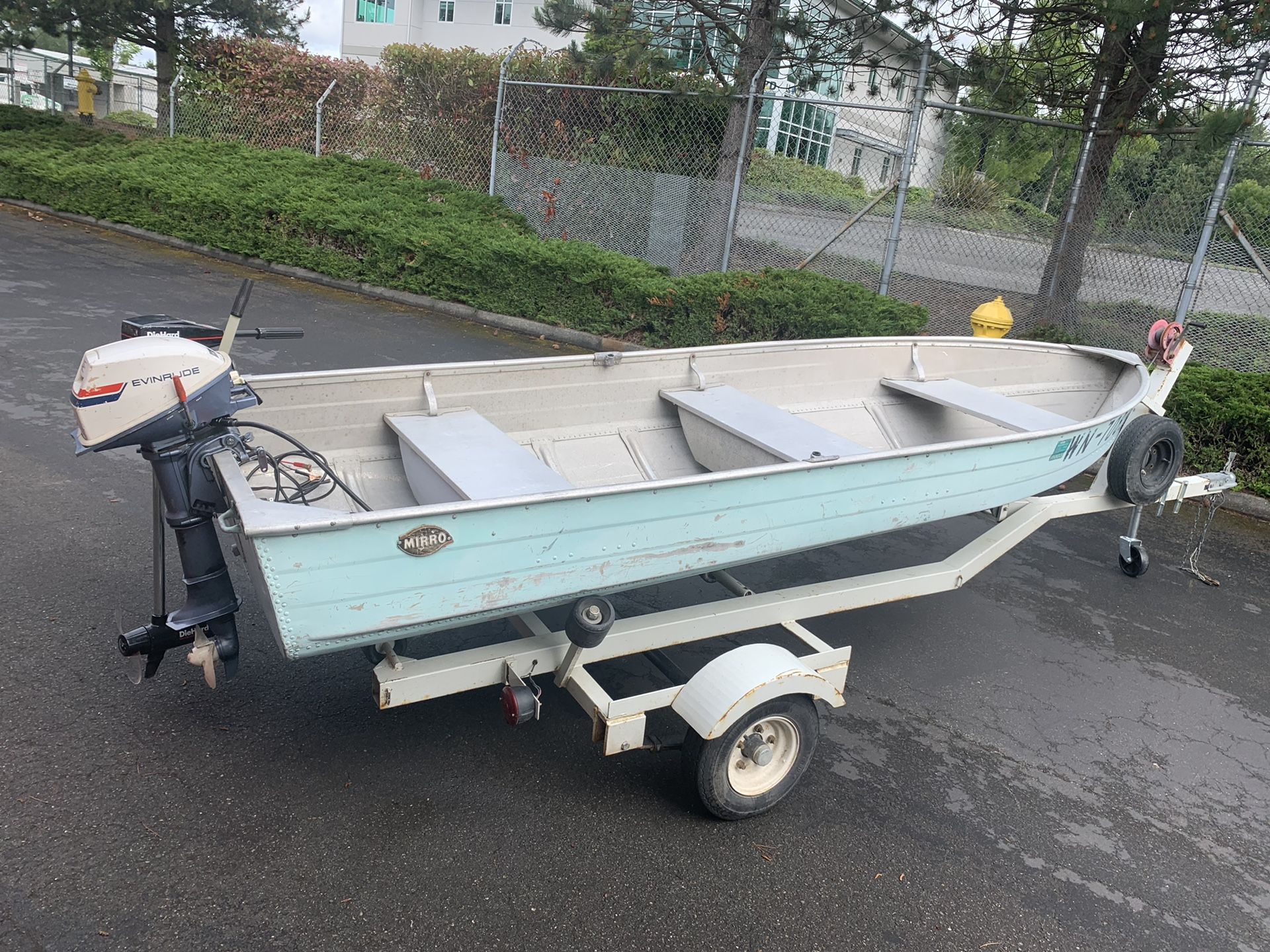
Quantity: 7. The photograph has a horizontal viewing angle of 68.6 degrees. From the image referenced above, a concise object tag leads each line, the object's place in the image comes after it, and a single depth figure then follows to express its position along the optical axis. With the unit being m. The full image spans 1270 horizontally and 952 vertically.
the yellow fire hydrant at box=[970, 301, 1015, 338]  8.30
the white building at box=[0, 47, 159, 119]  22.69
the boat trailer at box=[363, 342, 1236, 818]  3.03
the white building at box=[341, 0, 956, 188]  10.20
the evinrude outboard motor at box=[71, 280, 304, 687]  2.84
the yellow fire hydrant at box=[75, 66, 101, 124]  22.14
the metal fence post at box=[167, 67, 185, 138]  17.06
